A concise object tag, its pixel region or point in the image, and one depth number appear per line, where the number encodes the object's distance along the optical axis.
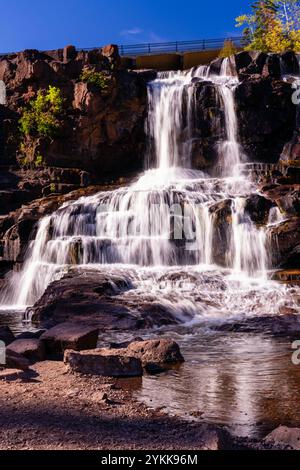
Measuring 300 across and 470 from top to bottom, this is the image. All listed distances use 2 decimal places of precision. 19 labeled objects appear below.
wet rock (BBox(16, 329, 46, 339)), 9.73
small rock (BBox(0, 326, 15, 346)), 9.41
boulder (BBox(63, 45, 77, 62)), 28.48
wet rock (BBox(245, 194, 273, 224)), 17.33
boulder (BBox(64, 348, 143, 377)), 7.34
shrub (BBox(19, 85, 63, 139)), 26.92
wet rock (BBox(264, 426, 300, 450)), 4.70
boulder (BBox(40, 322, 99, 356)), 8.58
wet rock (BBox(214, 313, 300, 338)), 10.91
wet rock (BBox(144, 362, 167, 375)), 7.75
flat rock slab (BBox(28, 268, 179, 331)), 12.02
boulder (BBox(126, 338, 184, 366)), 8.28
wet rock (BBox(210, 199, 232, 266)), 16.81
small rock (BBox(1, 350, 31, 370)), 7.26
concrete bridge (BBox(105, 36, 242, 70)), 35.34
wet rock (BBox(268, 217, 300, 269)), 16.02
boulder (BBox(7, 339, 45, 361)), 8.30
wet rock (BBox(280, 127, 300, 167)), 25.02
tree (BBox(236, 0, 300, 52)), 37.09
